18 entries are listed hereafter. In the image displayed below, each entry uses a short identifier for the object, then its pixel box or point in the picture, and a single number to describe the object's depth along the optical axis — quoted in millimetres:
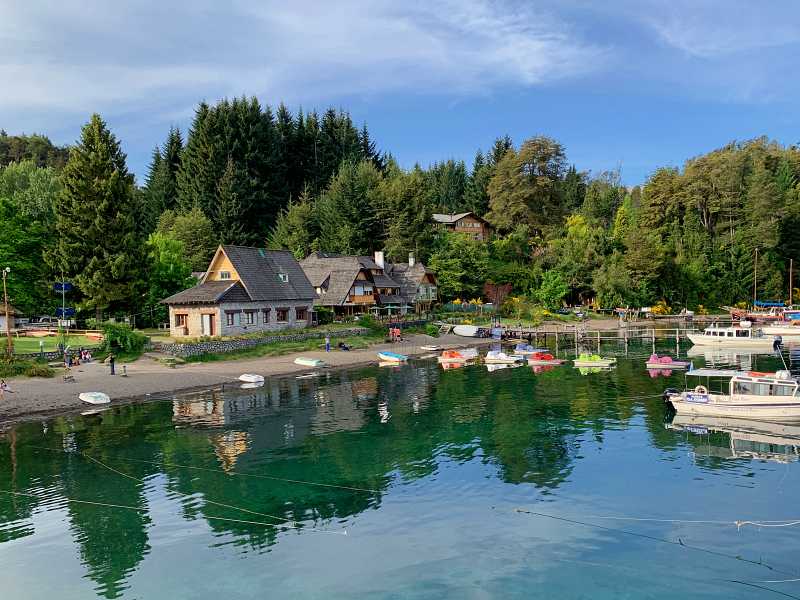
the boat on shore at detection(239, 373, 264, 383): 58562
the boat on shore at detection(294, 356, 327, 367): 67875
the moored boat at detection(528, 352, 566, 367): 70250
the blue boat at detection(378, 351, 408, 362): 73188
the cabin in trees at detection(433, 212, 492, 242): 143875
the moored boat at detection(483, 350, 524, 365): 71438
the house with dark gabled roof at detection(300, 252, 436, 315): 96750
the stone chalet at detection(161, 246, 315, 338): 73062
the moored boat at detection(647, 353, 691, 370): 66000
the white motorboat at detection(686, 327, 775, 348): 84225
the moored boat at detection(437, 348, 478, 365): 73938
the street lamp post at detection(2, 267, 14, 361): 54812
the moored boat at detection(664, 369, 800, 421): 40000
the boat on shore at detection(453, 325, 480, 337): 95625
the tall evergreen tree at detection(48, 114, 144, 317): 73125
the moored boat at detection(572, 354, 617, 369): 68062
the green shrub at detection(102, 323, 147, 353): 64500
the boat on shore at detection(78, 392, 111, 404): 47906
